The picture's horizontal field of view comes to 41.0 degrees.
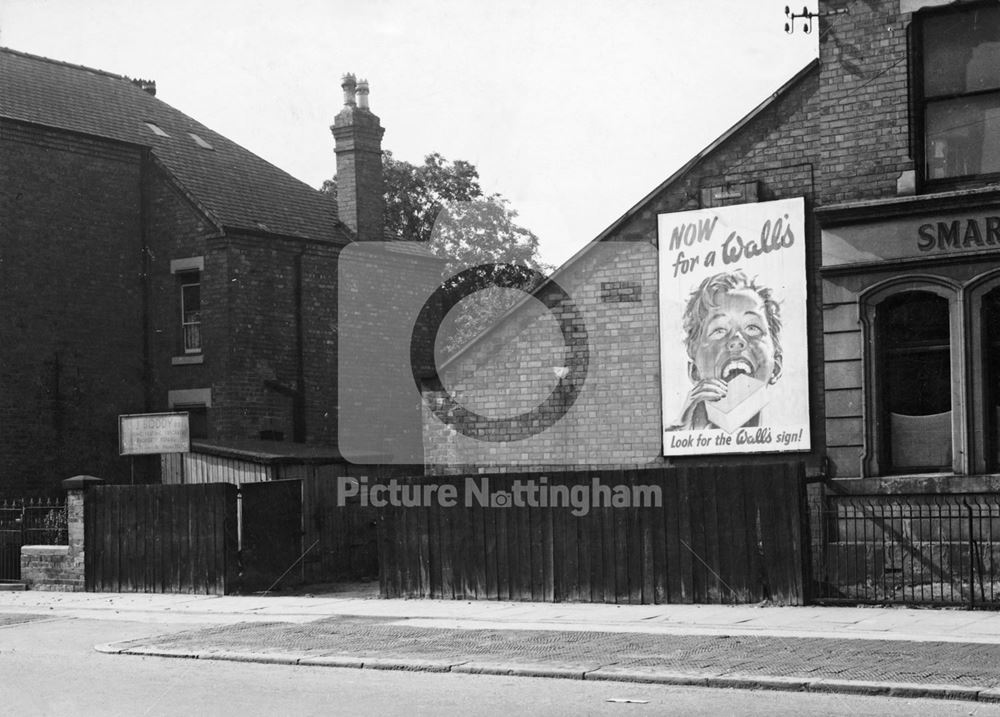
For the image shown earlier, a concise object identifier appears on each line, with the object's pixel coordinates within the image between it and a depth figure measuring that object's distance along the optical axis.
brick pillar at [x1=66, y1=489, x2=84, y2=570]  21.75
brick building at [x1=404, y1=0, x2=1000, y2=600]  16.98
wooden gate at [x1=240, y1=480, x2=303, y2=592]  20.47
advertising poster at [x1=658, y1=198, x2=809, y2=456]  18.38
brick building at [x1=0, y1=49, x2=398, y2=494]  28.62
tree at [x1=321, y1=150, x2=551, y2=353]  40.00
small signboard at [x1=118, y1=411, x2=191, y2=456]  22.75
